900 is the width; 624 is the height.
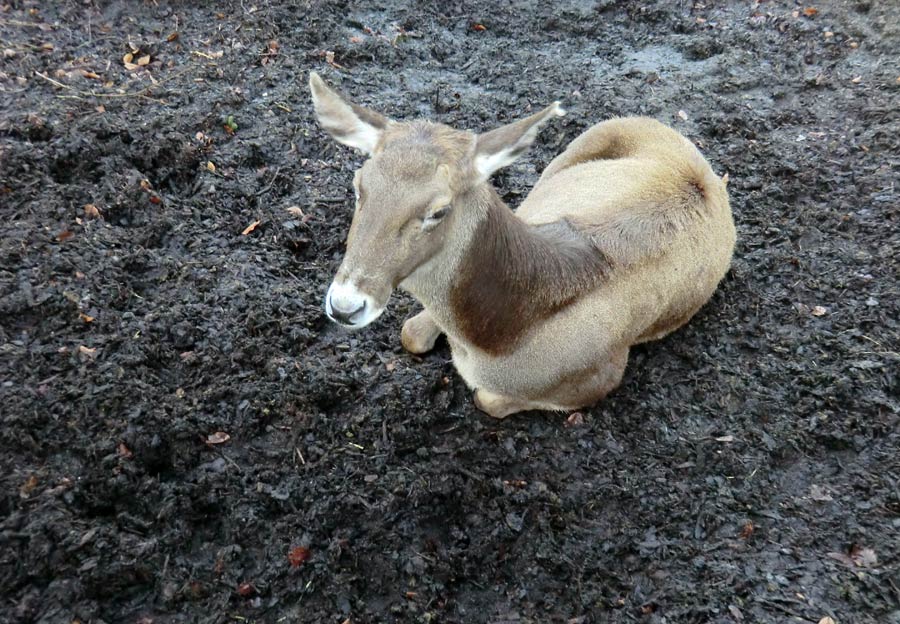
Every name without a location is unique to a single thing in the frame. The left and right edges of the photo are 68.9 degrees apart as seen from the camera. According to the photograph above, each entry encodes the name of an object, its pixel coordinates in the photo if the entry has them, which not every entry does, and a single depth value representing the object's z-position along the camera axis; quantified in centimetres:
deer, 307
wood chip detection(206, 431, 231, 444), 389
